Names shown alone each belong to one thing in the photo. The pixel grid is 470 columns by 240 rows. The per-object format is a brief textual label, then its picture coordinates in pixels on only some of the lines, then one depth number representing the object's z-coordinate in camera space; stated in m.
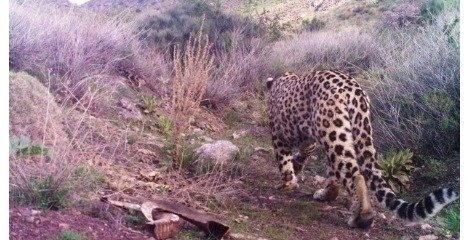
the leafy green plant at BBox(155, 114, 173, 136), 3.62
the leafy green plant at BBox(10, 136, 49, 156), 2.75
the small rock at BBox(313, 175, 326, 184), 3.99
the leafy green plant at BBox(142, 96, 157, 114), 3.81
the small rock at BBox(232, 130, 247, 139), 3.93
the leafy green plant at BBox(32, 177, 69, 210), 2.62
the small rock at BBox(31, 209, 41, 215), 2.51
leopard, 2.96
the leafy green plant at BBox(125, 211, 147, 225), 2.72
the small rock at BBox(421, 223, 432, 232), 3.06
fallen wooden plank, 2.78
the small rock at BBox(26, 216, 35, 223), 2.46
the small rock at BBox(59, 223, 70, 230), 2.47
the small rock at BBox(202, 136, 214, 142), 3.61
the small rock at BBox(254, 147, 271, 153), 4.11
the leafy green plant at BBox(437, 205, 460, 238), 2.94
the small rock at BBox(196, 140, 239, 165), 3.51
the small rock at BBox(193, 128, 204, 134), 3.67
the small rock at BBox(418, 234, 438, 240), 3.00
